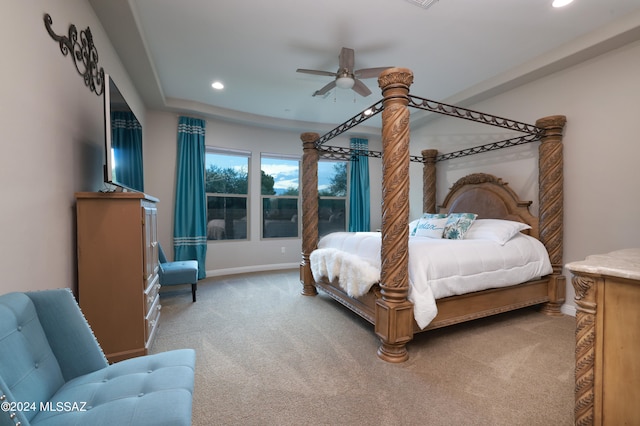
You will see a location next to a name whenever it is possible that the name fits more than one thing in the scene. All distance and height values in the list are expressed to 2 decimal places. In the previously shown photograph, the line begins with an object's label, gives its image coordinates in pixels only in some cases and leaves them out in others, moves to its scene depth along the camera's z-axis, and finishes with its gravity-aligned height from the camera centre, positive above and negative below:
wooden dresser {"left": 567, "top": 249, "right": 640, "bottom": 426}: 1.05 -0.54
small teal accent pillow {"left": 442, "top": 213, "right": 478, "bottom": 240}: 3.22 -0.19
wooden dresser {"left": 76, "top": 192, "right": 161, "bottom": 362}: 1.76 -0.41
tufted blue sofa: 0.87 -0.67
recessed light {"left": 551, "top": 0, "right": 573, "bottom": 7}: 2.15 +1.68
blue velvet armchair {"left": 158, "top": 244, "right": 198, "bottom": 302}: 3.18 -0.78
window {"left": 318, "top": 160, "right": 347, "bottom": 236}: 5.71 +0.30
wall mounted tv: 1.75 +0.55
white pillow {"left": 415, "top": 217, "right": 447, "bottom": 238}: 3.44 -0.23
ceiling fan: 2.65 +1.39
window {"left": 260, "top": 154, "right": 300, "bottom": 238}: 5.20 +0.30
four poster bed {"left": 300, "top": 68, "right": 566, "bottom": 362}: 2.06 -0.35
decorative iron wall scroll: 1.68 +1.11
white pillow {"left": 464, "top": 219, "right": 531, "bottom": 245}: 2.86 -0.22
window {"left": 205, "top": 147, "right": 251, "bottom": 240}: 4.77 +0.32
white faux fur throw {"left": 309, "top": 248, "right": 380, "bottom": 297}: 2.37 -0.60
